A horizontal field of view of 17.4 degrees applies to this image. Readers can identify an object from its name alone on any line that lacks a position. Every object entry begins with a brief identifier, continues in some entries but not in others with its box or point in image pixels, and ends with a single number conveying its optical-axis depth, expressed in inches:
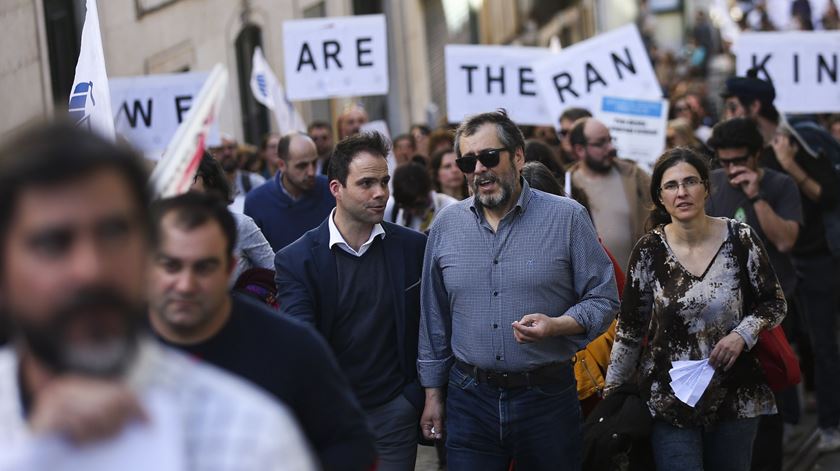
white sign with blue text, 792.8
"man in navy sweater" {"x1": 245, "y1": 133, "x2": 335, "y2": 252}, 575.8
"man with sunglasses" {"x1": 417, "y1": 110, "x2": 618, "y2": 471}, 395.8
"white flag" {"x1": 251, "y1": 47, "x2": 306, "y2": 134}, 892.1
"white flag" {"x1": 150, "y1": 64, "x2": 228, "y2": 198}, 198.9
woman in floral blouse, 419.9
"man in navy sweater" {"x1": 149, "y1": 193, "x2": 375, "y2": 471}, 239.0
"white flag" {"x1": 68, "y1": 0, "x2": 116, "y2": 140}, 419.0
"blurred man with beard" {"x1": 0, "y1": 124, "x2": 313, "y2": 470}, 131.5
